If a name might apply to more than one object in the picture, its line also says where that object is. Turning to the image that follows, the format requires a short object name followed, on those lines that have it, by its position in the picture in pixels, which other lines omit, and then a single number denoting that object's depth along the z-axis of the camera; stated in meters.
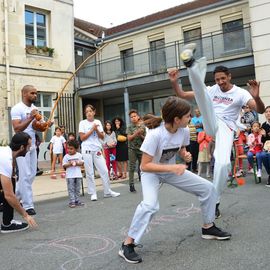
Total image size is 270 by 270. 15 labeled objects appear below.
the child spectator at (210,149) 9.42
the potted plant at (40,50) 17.67
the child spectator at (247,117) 10.40
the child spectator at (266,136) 7.87
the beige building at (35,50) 16.58
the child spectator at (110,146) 10.25
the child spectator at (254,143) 8.42
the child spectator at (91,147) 6.95
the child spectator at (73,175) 6.52
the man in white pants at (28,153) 5.64
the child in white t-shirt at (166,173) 3.47
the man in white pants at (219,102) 3.53
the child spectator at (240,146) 9.08
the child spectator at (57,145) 12.38
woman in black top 10.02
